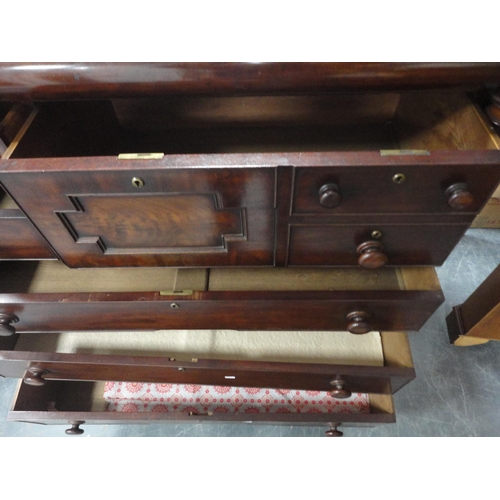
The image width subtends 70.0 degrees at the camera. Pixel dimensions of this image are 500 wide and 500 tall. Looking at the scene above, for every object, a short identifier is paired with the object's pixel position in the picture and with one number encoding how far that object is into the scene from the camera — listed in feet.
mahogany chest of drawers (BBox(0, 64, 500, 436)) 1.55
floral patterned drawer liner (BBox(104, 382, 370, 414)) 3.27
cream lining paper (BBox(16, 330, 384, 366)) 2.72
